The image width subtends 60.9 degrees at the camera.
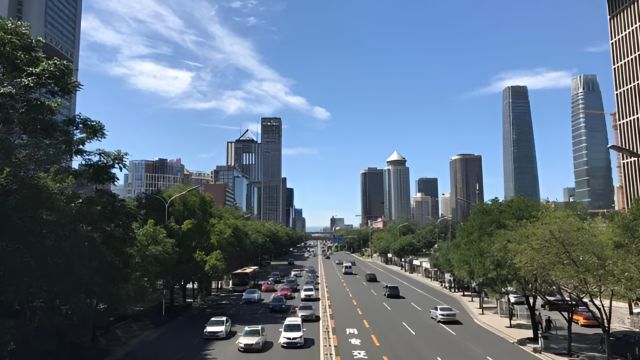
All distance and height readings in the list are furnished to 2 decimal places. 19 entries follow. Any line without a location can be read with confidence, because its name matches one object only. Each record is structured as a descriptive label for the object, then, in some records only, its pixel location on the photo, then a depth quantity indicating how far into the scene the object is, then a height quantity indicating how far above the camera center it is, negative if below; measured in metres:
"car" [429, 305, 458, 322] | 40.56 -5.32
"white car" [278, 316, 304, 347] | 30.38 -5.07
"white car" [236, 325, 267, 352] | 29.11 -5.11
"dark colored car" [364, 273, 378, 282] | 79.62 -4.99
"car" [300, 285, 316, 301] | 54.34 -4.95
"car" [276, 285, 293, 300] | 58.08 -5.17
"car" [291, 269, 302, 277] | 87.79 -4.72
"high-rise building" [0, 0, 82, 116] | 121.50 +60.85
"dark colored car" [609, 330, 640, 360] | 27.23 -5.23
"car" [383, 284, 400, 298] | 57.78 -5.13
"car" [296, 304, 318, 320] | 40.94 -5.16
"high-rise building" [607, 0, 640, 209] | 105.94 +32.37
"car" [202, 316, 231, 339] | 33.78 -5.19
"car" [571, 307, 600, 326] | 40.09 -5.68
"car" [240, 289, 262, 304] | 54.41 -5.11
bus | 70.44 -4.74
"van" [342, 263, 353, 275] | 94.75 -4.55
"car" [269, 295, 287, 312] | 47.22 -5.21
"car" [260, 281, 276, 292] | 68.38 -5.36
